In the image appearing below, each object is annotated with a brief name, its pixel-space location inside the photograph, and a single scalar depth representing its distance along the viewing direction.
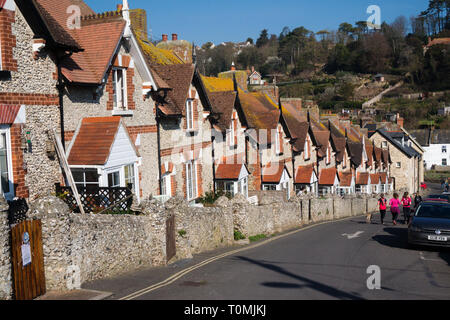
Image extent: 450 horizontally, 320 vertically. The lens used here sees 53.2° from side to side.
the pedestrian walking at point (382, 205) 22.44
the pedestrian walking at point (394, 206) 22.20
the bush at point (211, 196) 20.53
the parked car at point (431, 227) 14.30
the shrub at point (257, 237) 18.53
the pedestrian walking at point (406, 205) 22.67
